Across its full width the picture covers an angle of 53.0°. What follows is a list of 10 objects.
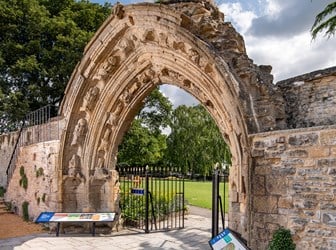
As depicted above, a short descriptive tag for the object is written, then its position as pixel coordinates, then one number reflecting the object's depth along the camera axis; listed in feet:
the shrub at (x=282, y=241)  13.58
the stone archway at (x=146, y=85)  16.67
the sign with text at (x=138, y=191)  26.25
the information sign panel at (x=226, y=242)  12.78
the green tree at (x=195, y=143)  91.20
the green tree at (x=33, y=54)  47.70
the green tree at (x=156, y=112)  58.39
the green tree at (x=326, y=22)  43.04
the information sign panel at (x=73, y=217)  24.09
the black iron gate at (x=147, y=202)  25.43
